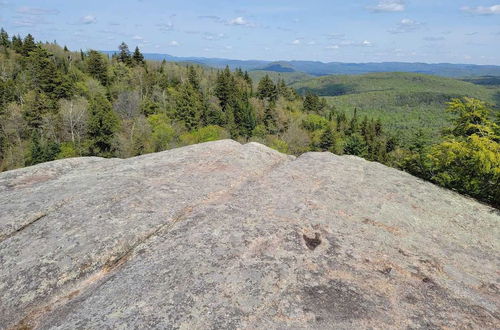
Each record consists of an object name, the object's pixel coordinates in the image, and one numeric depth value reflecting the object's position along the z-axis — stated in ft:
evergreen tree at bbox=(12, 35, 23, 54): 349.61
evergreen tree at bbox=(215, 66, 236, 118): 342.93
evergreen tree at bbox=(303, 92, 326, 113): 453.99
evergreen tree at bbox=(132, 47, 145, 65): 386.81
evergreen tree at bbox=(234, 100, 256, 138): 308.40
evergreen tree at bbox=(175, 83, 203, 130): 285.84
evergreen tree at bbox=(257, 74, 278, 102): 409.90
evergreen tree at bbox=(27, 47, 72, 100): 249.14
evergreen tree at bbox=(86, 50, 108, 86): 332.39
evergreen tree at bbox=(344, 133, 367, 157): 281.33
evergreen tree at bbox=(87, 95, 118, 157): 212.43
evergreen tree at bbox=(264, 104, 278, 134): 345.08
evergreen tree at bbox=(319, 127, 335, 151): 310.45
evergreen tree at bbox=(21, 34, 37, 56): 345.10
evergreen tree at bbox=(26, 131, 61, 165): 189.98
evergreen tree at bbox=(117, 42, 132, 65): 383.92
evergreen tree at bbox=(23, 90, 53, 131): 222.69
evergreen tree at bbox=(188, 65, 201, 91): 346.83
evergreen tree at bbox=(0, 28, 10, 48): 375.41
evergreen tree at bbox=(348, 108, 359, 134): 401.70
